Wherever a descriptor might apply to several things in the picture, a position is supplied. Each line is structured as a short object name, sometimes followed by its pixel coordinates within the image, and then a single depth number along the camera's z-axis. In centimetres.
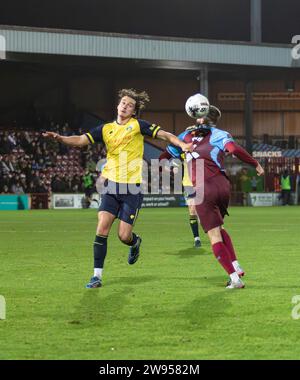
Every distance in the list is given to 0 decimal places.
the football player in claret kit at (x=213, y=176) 1413
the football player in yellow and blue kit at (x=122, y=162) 1490
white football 1402
